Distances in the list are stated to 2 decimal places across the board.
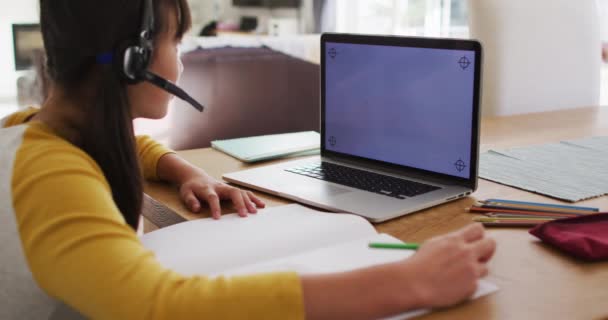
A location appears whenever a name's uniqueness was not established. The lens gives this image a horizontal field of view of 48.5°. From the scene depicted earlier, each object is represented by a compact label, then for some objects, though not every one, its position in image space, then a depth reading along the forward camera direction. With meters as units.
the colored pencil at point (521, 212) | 0.89
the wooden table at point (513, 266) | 0.64
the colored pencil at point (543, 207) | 0.91
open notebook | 0.73
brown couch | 2.47
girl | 0.62
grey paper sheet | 1.04
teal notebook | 1.26
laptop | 0.99
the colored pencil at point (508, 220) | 0.88
